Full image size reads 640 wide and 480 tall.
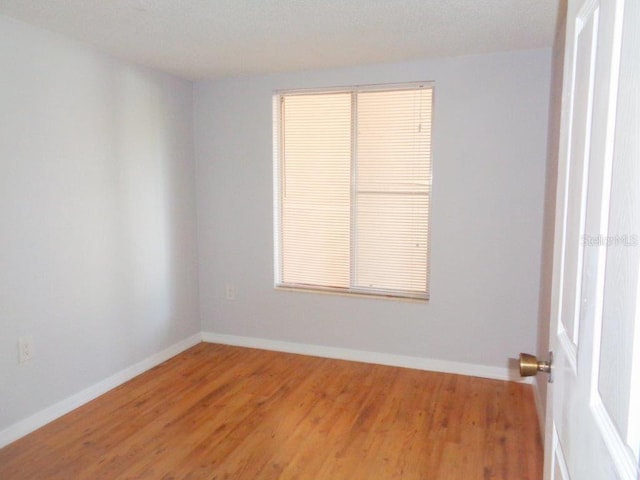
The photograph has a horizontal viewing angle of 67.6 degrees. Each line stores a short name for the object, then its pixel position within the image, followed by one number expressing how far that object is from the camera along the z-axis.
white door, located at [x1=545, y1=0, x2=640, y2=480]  0.59
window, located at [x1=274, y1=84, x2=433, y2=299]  3.58
